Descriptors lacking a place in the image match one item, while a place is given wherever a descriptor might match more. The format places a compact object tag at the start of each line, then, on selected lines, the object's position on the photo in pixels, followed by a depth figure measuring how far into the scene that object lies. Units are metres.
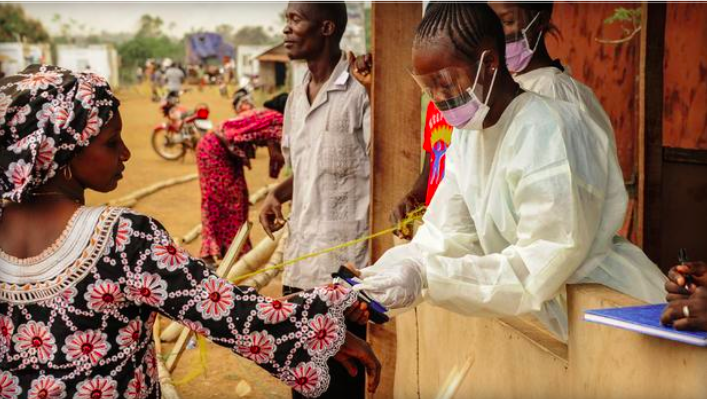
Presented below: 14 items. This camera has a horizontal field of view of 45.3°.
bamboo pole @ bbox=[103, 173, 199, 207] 14.20
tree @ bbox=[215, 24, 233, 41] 49.56
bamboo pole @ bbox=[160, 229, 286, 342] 7.03
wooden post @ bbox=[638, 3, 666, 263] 4.25
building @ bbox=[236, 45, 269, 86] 43.12
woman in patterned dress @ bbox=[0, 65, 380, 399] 2.35
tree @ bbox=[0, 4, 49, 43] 36.34
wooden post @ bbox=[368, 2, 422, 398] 4.22
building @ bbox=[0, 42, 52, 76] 34.31
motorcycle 19.89
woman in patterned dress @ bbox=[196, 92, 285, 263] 7.35
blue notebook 1.99
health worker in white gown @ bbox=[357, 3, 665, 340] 2.59
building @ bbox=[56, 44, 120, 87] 41.78
